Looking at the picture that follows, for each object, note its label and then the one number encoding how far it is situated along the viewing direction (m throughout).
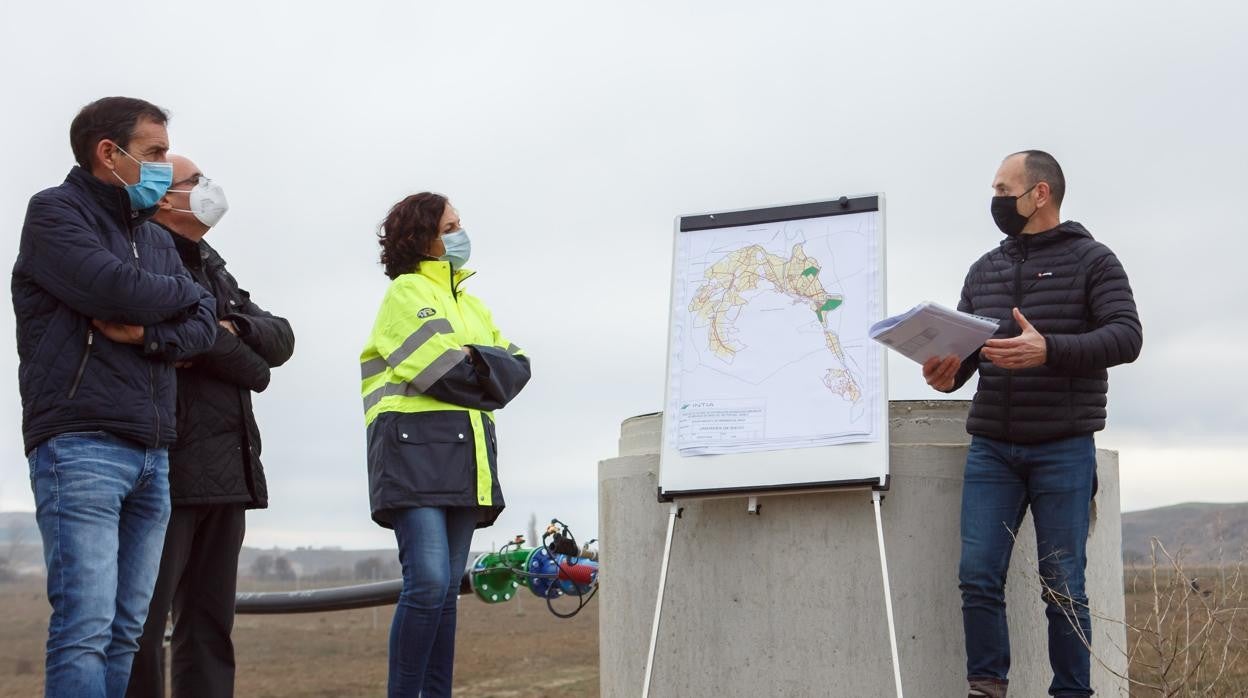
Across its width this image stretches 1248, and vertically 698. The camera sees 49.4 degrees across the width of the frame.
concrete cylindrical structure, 4.70
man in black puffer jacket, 4.18
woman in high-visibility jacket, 4.27
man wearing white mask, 3.98
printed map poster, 4.72
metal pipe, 6.85
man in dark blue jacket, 3.32
